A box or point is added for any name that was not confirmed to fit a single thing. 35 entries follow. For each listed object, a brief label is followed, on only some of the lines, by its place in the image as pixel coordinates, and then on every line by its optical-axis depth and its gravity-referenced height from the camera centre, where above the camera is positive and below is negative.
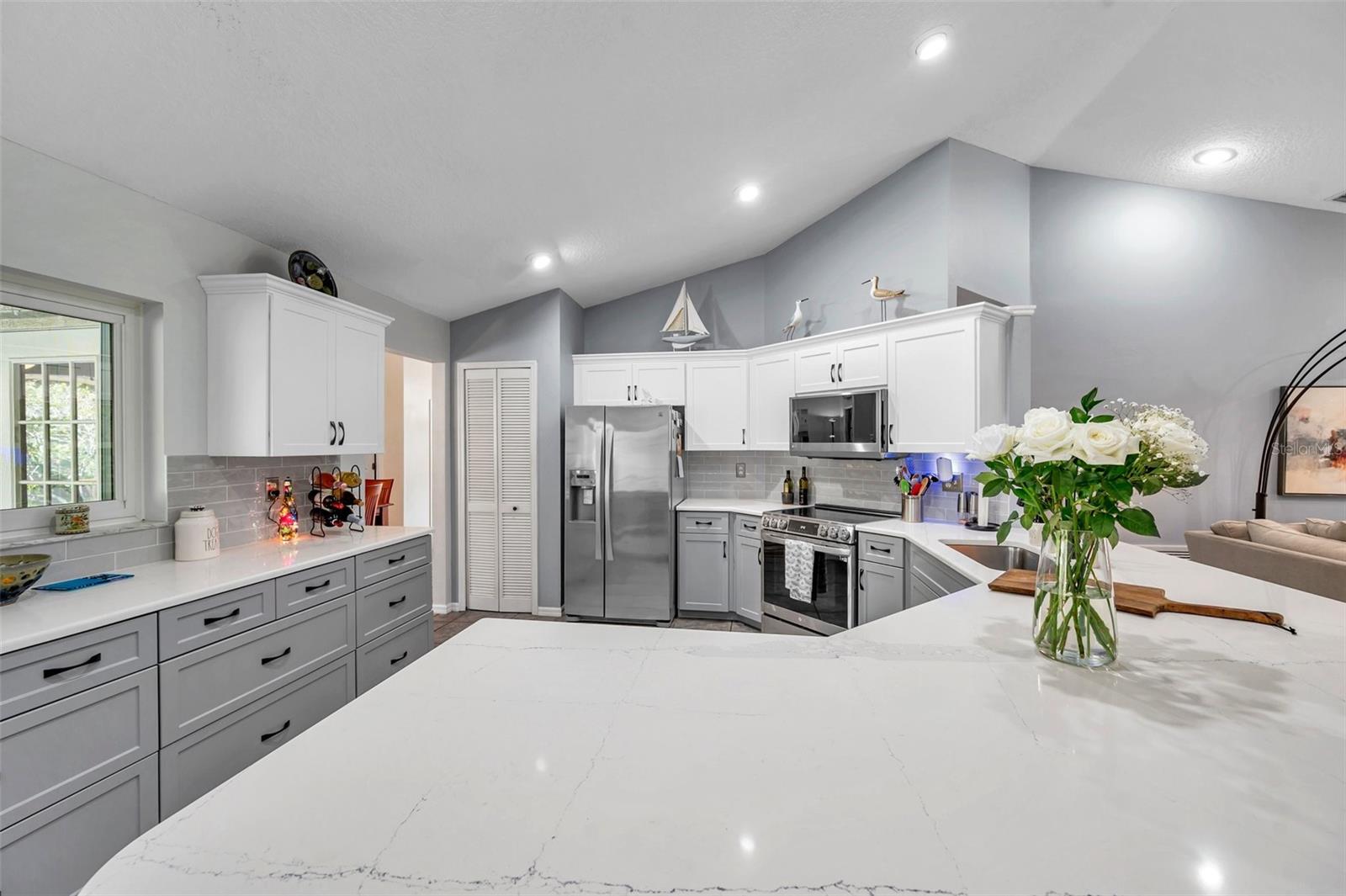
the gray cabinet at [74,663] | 1.39 -0.64
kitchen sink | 2.47 -0.55
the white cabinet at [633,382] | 4.49 +0.49
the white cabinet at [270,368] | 2.39 +0.33
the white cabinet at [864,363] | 3.46 +0.52
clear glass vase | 1.06 -0.32
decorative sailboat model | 4.37 +0.97
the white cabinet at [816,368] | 3.77 +0.52
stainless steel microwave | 3.39 +0.11
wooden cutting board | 1.31 -0.43
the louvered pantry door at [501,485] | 4.38 -0.38
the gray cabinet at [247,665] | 1.77 -0.87
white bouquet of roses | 0.97 -0.04
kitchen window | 1.88 +0.11
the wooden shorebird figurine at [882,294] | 3.45 +0.95
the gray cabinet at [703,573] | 4.17 -1.04
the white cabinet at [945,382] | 3.00 +0.35
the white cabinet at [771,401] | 4.11 +0.31
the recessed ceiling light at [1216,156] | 3.36 +1.83
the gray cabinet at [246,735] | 1.77 -1.13
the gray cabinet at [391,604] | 2.63 -0.88
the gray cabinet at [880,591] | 3.00 -0.87
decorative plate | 2.69 +0.86
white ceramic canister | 2.26 -0.42
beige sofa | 2.59 -0.61
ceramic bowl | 1.61 -0.42
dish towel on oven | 3.47 -0.86
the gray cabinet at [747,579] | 3.99 -1.05
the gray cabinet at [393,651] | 2.63 -1.13
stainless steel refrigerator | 4.09 -0.55
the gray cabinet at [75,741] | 1.40 -0.87
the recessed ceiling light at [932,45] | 2.26 +1.71
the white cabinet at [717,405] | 4.41 +0.29
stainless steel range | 3.31 -0.85
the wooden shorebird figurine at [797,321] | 4.07 +0.92
